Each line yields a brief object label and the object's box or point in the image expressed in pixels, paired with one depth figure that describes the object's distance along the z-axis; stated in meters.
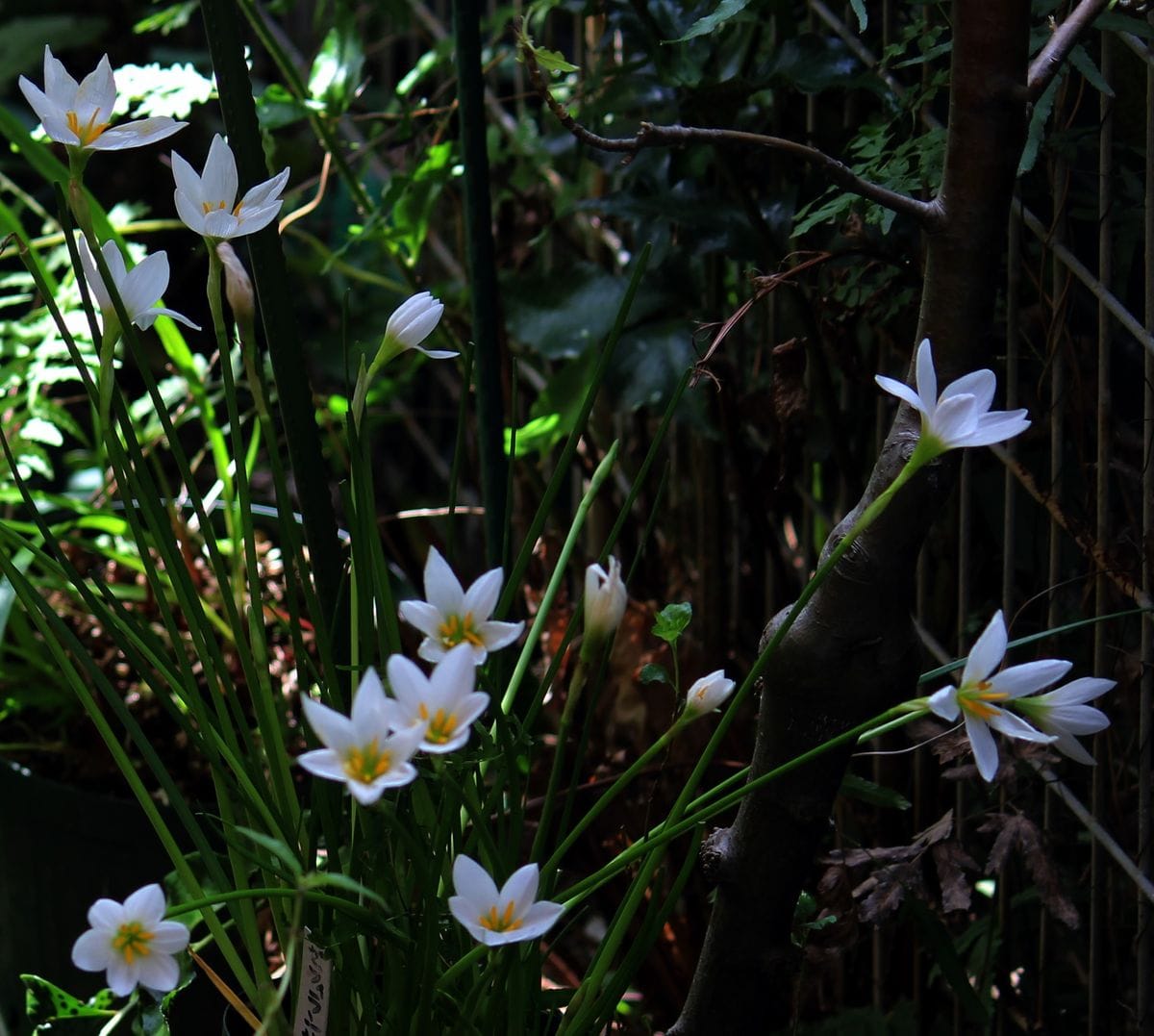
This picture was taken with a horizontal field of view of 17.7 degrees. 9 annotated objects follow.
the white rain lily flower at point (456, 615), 1.43
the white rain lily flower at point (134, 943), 1.39
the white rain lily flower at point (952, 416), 1.44
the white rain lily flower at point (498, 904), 1.39
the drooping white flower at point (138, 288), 1.51
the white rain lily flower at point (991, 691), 1.41
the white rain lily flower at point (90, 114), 1.50
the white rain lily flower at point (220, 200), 1.49
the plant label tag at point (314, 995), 1.51
